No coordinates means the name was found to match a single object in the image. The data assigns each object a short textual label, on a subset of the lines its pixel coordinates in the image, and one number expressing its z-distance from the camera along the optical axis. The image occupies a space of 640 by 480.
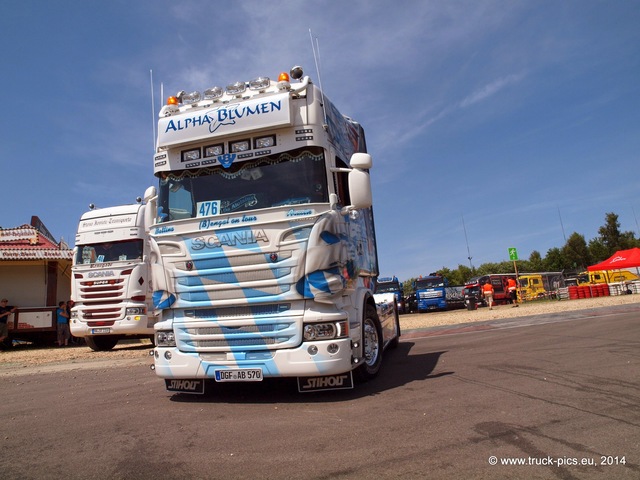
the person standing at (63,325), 17.67
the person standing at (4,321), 16.80
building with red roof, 19.44
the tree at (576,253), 67.89
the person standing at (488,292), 26.88
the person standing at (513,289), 29.83
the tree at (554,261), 71.02
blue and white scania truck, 5.14
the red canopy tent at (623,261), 27.98
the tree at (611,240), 66.19
